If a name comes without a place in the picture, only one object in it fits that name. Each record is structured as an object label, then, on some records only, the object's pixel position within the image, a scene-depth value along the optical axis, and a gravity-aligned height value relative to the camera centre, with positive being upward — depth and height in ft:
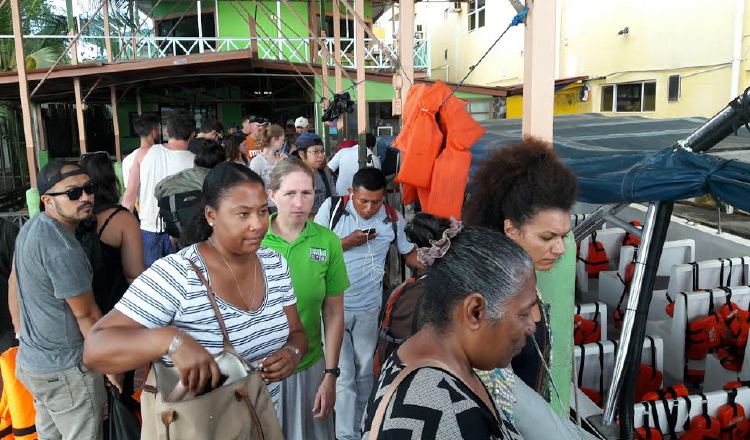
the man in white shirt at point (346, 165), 21.03 -1.33
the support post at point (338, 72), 26.23 +2.73
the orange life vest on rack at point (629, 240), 23.38 -4.89
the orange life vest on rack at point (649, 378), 14.97 -6.77
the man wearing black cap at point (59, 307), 8.04 -2.47
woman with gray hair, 3.57 -1.57
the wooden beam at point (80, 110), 31.52 +1.64
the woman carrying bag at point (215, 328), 4.88 -1.88
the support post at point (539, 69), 9.77 +0.96
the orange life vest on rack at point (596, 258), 23.36 -5.55
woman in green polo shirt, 8.77 -2.55
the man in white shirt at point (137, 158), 16.46 -0.68
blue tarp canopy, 8.78 -0.79
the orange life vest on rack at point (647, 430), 12.40 -6.74
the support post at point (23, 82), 17.89 +1.78
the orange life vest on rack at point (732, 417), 12.59 -6.59
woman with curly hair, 6.43 -1.02
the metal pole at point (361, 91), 19.58 +1.34
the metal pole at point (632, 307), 11.48 -3.79
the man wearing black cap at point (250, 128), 26.71 +0.18
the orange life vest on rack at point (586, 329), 16.76 -6.10
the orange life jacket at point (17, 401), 9.46 -4.39
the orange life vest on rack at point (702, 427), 12.55 -6.75
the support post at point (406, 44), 17.02 +2.54
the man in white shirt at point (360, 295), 11.93 -3.52
